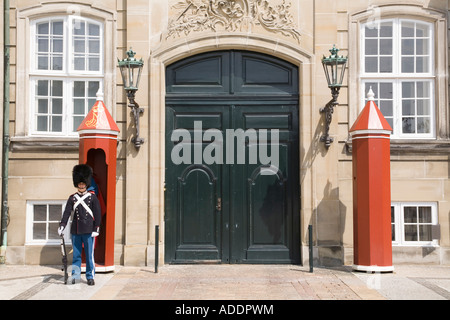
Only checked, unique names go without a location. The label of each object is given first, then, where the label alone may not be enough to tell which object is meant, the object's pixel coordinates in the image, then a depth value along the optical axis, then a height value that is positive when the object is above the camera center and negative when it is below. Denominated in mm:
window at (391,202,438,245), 11375 -757
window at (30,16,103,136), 11539 +1915
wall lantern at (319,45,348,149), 10461 +1784
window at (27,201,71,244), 11398 -738
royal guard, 9266 -570
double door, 11359 +252
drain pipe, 11266 +782
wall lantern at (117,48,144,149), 10539 +1728
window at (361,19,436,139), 11539 +1957
